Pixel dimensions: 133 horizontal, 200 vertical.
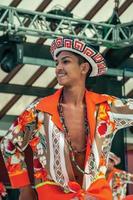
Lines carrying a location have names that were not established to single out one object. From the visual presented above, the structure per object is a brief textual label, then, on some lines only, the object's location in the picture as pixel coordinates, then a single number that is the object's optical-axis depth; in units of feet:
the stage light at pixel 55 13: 31.87
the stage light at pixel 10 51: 32.43
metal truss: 30.32
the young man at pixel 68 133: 10.80
